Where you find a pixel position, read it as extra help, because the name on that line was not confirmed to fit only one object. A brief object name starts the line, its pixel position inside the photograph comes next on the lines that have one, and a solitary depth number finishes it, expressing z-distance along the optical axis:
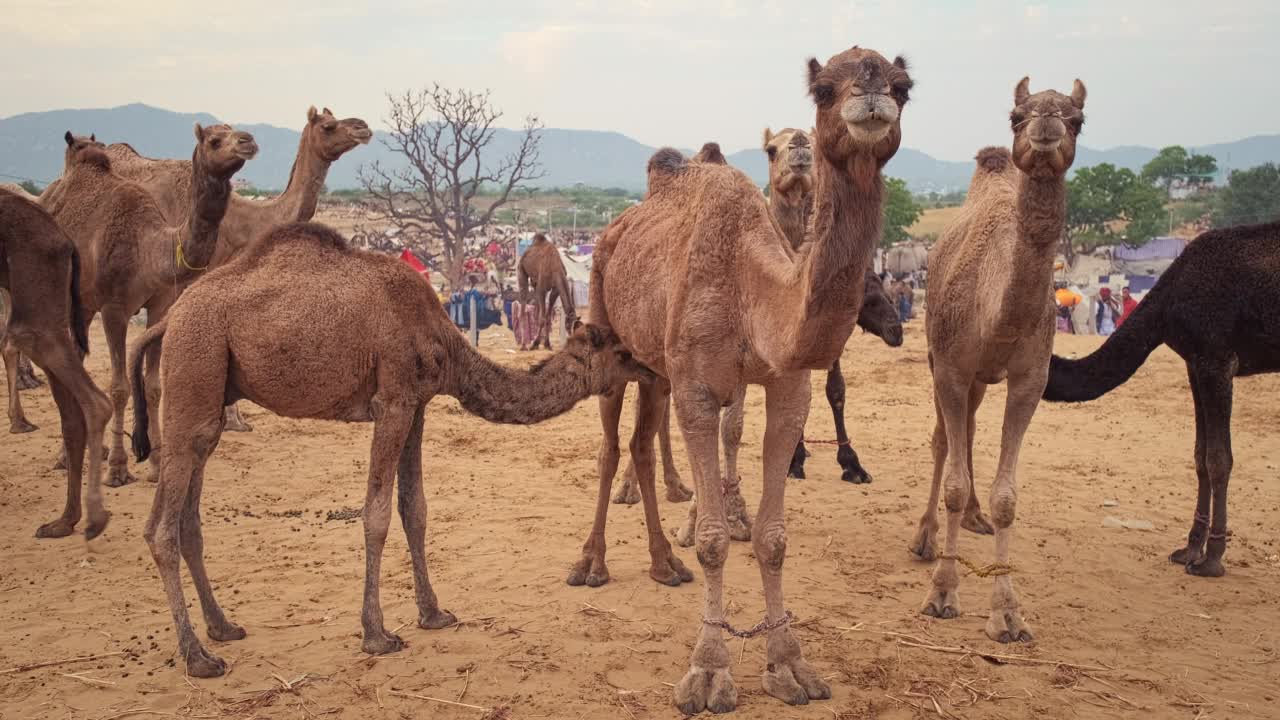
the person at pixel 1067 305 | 23.73
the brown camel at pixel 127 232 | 8.42
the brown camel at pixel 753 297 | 3.73
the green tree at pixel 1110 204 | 48.31
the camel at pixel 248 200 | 9.70
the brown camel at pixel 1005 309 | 4.94
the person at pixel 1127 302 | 21.37
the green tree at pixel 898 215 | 53.00
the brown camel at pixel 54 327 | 7.21
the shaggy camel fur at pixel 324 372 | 5.05
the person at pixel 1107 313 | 23.41
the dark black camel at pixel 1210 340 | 6.79
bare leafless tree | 24.28
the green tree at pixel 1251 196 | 41.88
